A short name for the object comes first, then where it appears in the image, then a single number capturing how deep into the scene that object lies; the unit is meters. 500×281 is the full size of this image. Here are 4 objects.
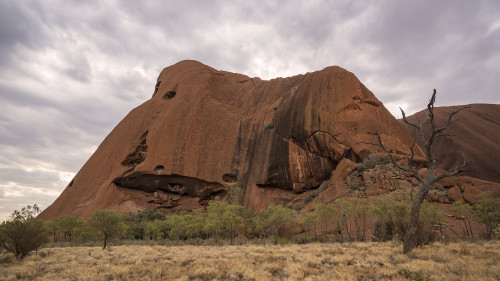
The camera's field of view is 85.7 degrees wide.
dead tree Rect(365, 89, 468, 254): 12.59
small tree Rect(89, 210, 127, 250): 29.48
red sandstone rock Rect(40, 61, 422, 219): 43.41
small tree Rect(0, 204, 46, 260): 18.56
